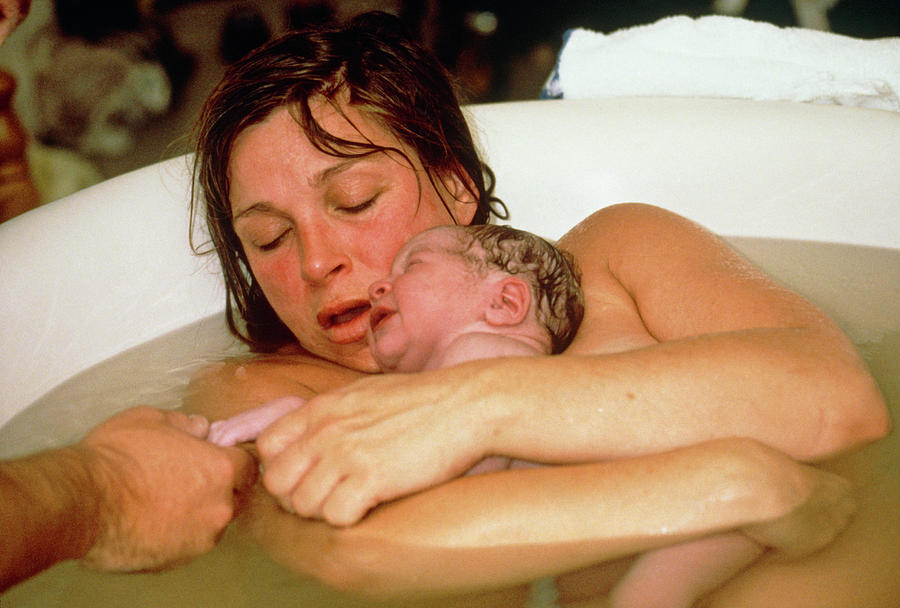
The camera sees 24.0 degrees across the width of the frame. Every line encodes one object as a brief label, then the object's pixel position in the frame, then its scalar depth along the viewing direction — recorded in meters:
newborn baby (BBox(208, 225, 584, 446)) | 1.18
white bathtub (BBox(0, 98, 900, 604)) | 1.36
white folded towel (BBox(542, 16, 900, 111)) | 1.56
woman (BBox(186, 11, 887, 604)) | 1.08
